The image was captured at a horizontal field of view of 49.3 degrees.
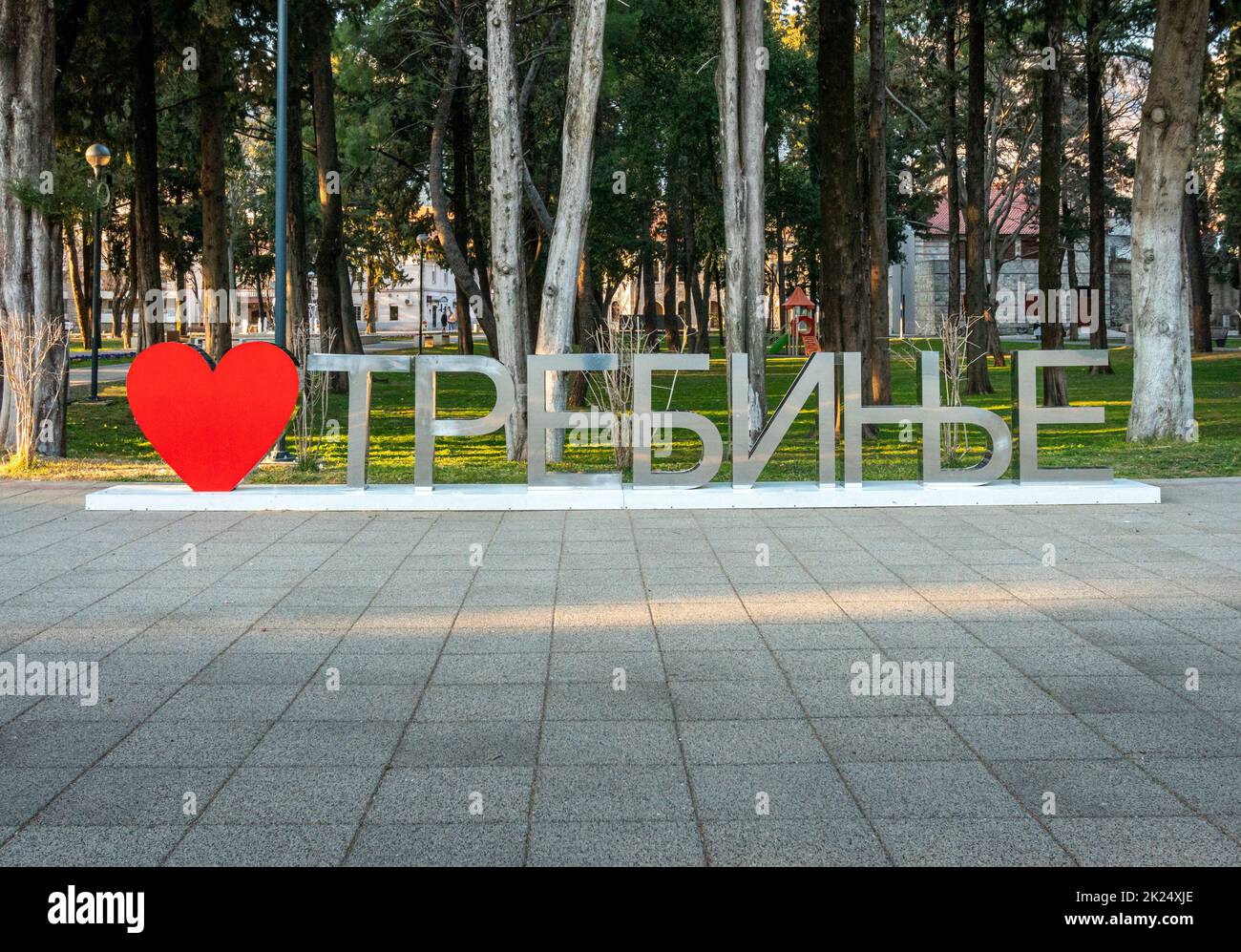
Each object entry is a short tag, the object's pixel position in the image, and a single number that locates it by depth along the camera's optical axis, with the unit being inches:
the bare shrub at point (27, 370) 597.9
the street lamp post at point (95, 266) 979.9
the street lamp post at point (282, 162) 615.5
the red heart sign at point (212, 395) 490.6
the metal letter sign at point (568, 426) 493.4
